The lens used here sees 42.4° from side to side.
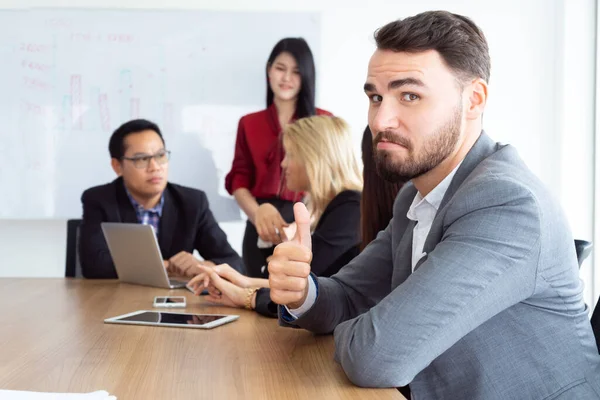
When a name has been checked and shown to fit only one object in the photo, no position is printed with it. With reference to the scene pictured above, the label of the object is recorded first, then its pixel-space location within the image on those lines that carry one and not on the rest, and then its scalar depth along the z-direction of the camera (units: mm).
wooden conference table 1228
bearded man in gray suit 1262
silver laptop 2541
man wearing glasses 3322
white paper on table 1109
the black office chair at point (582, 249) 1672
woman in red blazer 4129
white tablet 1776
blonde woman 2734
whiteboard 4504
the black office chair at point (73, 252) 3166
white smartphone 2170
